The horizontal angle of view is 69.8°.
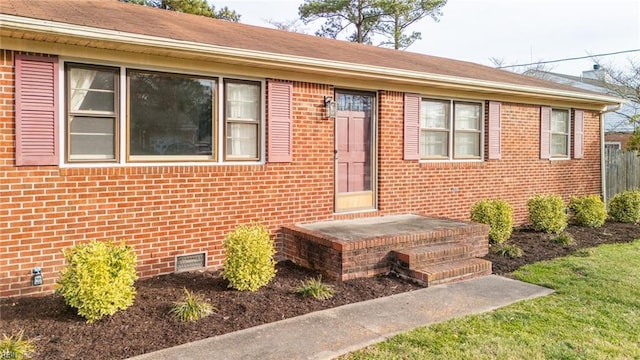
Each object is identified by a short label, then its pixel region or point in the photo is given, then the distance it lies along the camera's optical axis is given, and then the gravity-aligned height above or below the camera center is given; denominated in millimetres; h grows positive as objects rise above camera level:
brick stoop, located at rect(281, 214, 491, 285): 5633 -980
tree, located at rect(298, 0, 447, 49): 21828 +7816
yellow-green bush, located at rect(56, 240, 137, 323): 4145 -993
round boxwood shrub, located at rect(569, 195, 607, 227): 9523 -761
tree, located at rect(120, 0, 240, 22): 16281 +6053
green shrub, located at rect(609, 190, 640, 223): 10164 -735
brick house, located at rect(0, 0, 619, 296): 4898 +580
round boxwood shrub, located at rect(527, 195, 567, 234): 8750 -752
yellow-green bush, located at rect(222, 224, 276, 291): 5102 -968
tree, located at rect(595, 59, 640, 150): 21567 +4558
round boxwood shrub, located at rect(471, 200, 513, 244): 7789 -733
